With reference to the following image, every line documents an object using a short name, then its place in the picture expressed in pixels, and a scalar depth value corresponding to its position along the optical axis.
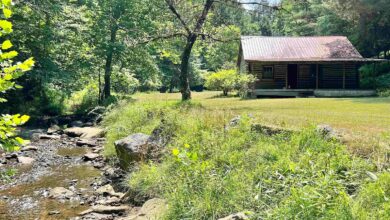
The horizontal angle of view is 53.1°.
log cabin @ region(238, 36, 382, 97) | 27.23
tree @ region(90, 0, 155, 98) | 24.75
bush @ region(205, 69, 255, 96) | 26.92
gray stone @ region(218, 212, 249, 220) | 5.47
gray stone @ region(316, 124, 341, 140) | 7.53
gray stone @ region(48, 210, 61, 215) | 8.45
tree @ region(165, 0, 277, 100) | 17.95
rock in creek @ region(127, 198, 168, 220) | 6.82
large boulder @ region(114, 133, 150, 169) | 10.03
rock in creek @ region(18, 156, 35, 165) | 13.15
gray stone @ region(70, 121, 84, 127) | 21.14
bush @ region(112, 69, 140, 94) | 27.27
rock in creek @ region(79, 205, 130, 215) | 8.32
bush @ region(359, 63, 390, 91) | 28.75
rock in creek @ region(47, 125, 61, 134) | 19.19
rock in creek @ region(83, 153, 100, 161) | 13.56
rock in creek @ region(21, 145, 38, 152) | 14.92
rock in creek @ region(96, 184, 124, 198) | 9.36
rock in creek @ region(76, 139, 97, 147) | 16.39
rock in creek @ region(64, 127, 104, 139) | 18.14
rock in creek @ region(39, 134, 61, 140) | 17.95
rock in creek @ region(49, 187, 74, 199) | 9.53
